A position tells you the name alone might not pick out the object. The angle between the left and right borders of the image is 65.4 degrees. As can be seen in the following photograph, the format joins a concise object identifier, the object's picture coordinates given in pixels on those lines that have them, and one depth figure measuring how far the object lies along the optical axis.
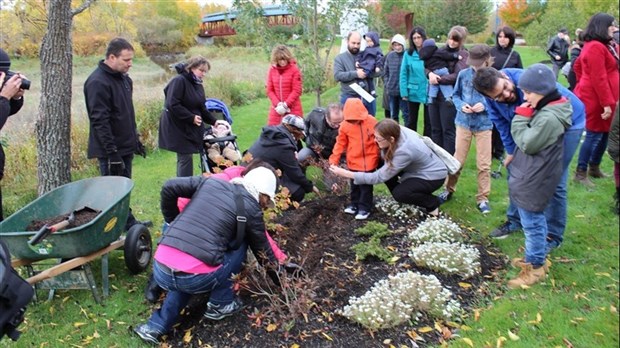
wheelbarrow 3.80
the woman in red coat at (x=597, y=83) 5.31
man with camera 3.83
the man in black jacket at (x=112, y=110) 4.91
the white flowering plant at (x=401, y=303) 3.46
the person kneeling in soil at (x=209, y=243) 3.31
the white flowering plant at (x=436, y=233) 4.61
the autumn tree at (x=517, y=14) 37.12
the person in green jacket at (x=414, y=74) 7.25
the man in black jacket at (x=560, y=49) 11.54
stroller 6.13
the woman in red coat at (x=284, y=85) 7.35
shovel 3.58
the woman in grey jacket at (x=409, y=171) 4.95
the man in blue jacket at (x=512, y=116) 4.03
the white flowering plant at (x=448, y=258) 4.13
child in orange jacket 5.26
